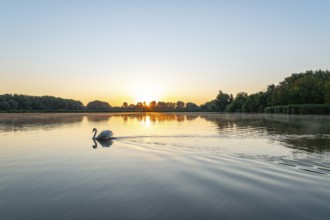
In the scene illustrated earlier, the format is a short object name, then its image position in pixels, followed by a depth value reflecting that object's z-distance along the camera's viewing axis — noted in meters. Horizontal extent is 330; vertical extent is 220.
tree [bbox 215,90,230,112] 168.62
